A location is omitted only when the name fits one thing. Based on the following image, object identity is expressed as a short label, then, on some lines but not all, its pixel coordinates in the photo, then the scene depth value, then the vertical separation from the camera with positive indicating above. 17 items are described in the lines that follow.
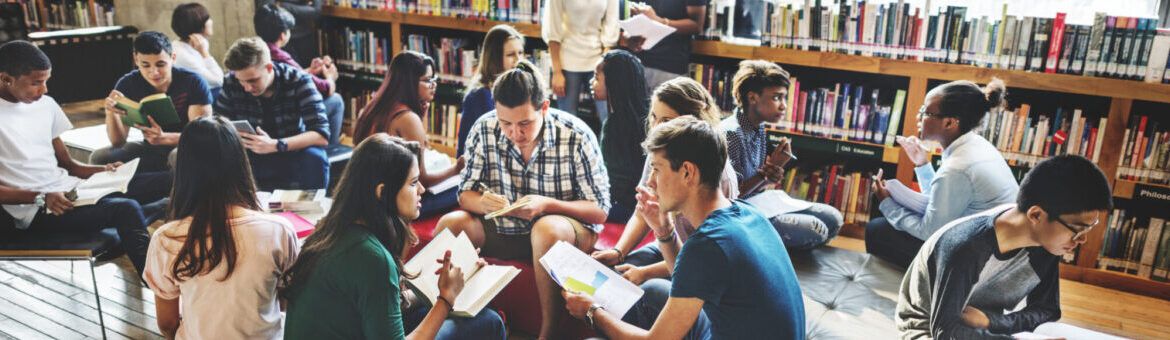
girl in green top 1.89 -0.60
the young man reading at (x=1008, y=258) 1.95 -0.58
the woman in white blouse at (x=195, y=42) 4.98 -0.34
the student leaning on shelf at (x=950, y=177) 3.02 -0.59
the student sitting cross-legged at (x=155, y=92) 3.94 -0.54
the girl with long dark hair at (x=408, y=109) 3.61 -0.51
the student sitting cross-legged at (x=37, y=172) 3.17 -0.77
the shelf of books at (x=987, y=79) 3.76 -0.41
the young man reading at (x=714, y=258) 1.87 -0.56
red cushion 3.00 -1.13
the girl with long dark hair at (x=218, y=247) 2.01 -0.62
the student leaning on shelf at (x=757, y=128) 3.35 -0.50
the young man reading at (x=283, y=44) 4.86 -0.34
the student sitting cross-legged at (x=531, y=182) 2.91 -0.68
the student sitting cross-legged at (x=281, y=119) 4.00 -0.63
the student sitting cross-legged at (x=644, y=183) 2.74 -0.64
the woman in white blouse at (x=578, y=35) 4.67 -0.20
